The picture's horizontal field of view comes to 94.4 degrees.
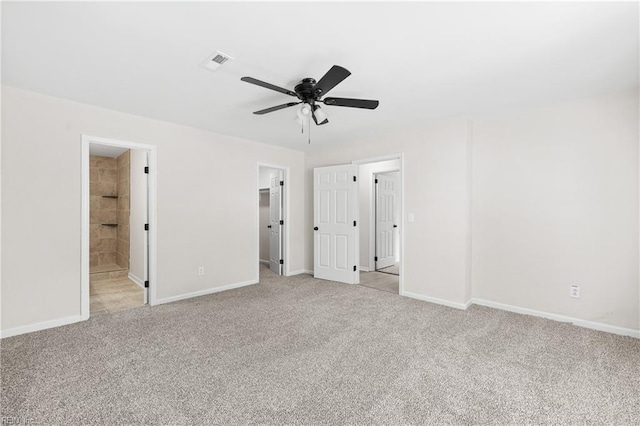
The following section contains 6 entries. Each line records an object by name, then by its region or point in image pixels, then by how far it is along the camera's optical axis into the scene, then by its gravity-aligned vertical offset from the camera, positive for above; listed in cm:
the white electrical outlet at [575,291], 322 -85
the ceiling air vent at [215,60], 225 +121
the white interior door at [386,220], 612 -13
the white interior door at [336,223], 495 -16
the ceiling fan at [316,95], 216 +99
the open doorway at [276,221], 559 -14
